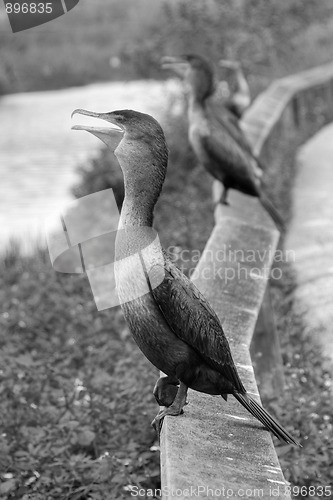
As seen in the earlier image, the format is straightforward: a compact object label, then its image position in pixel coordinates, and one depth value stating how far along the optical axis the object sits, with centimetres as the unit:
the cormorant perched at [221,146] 613
